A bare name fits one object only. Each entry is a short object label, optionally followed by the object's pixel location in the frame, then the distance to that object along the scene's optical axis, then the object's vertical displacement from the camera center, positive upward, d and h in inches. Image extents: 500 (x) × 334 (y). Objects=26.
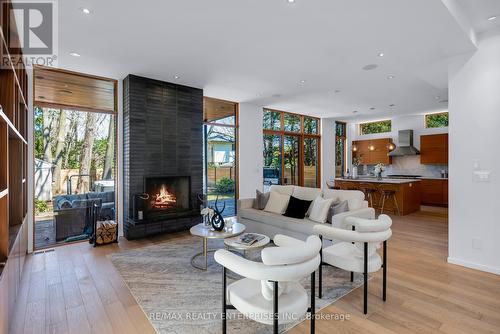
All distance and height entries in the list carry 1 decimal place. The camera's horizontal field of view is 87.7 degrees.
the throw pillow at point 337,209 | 150.3 -25.4
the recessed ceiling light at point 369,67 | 166.5 +63.8
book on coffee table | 119.8 -35.0
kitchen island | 260.2 -27.0
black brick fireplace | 184.1 +8.2
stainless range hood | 330.7 +25.5
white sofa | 150.9 -32.7
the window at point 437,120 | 320.2 +55.7
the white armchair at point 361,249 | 90.7 -31.9
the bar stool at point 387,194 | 264.2 -29.9
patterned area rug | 87.5 -52.5
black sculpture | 137.5 -30.1
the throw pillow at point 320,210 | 153.3 -26.7
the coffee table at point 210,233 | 130.8 -34.6
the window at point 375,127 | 372.5 +55.6
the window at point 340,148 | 385.4 +25.5
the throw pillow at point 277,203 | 179.6 -26.6
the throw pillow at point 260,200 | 193.7 -26.1
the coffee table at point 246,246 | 115.9 -35.9
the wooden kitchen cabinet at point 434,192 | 305.9 -33.1
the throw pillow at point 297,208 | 165.6 -27.8
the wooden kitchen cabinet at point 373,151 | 360.5 +19.9
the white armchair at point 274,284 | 63.2 -32.4
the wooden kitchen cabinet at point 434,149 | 310.2 +19.2
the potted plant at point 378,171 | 300.4 -7.3
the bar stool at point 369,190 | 281.9 -27.4
